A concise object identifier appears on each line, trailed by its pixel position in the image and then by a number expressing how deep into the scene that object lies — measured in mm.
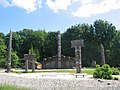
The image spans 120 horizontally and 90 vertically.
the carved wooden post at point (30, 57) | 16097
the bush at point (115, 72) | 12461
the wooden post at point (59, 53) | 23433
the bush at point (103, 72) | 10031
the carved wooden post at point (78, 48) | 14722
